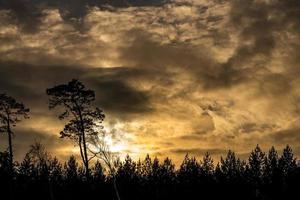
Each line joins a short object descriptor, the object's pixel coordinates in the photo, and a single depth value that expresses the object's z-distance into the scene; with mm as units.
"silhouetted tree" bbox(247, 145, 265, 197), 127350
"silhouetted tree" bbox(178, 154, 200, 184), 121431
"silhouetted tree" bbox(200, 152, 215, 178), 128712
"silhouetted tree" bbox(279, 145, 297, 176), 127750
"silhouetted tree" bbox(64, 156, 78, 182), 121219
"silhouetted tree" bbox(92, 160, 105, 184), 121956
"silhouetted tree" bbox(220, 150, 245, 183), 128250
